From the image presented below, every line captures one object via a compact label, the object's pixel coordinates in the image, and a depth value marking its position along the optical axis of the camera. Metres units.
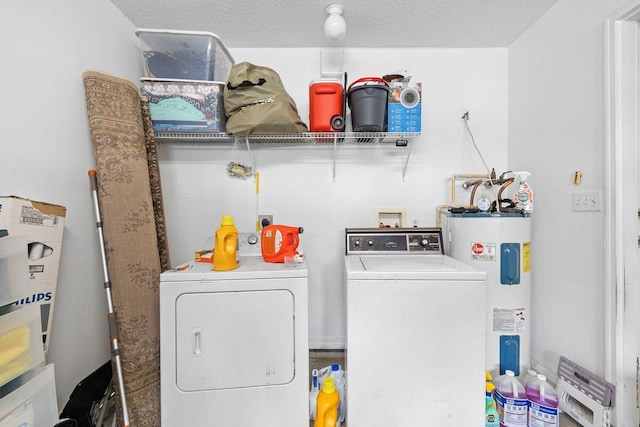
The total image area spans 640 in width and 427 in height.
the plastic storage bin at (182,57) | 1.69
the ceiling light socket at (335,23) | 1.63
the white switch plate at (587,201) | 1.42
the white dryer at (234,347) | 1.20
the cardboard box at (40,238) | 1.02
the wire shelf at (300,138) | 1.77
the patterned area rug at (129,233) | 1.36
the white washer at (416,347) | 1.21
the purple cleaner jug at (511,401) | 1.35
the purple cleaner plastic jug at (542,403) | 1.31
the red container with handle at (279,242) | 1.43
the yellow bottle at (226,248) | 1.26
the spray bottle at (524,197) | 1.61
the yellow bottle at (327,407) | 1.30
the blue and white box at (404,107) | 1.70
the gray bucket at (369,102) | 1.65
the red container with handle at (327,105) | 1.70
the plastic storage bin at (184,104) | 1.68
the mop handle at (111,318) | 1.28
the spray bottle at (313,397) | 1.42
